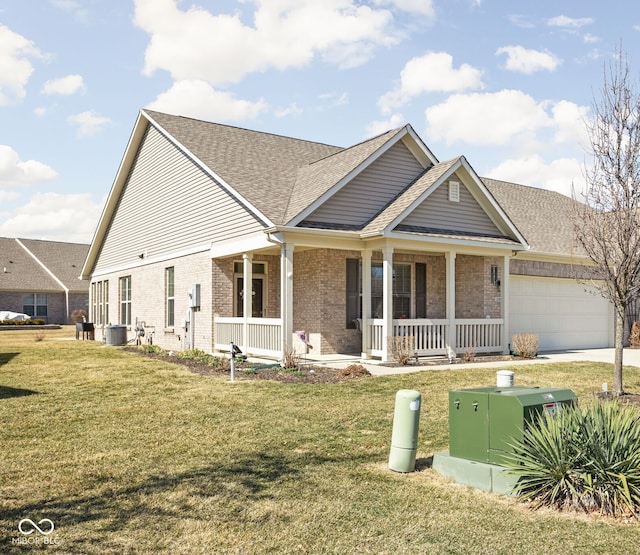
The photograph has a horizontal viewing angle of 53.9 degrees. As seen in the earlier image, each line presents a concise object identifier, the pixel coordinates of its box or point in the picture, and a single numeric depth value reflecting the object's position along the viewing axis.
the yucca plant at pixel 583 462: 5.30
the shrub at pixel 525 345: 17.33
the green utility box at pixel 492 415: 5.89
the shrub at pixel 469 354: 16.38
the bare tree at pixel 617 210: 10.45
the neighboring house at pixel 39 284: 43.88
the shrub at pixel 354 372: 13.02
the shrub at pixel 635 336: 22.39
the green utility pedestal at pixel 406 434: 6.51
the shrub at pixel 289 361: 14.17
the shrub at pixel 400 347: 15.24
